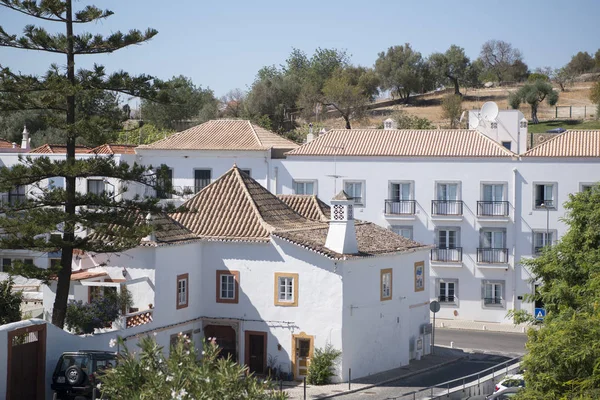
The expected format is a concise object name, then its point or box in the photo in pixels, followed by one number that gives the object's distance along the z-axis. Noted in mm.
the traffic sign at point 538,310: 52272
